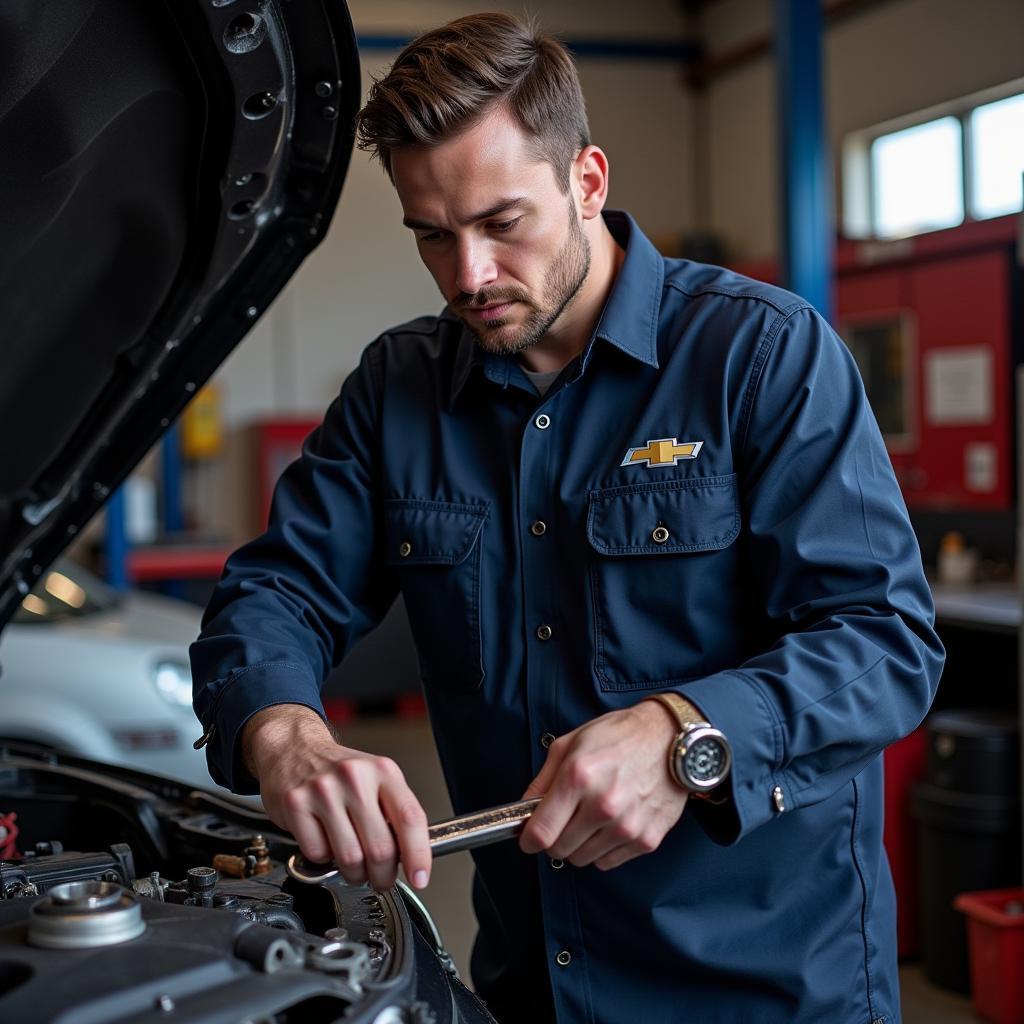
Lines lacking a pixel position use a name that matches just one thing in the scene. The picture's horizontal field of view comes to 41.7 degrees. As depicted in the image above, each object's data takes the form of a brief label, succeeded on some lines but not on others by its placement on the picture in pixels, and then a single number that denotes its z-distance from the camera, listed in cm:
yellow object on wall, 988
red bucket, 321
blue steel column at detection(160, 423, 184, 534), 932
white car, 373
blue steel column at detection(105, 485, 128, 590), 599
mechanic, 124
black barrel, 344
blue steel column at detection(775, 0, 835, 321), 361
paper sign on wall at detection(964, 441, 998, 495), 584
